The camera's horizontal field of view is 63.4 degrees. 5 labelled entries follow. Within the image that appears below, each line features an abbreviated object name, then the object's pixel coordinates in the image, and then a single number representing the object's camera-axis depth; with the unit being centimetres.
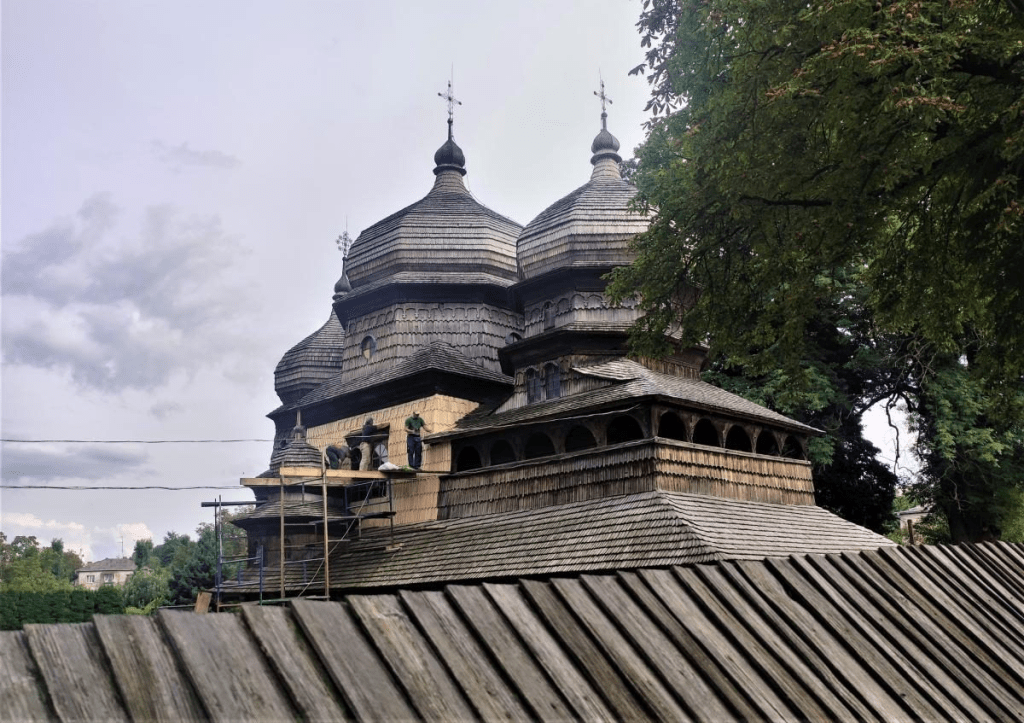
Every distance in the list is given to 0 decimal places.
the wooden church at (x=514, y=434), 1819
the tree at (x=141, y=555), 11038
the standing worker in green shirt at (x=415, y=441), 2389
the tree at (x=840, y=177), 873
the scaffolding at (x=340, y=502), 2295
